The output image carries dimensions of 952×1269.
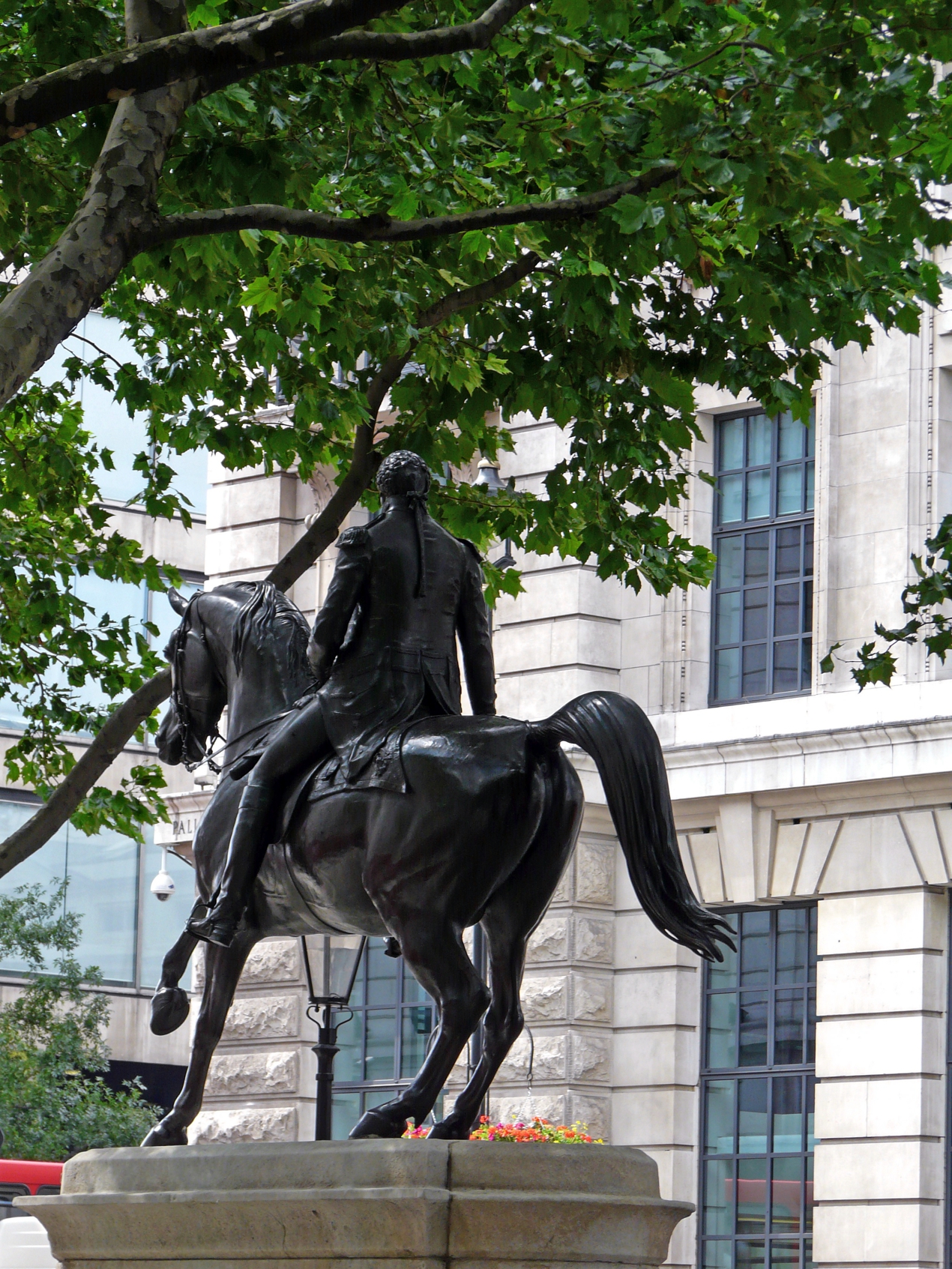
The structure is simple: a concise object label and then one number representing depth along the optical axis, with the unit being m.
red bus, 32.72
